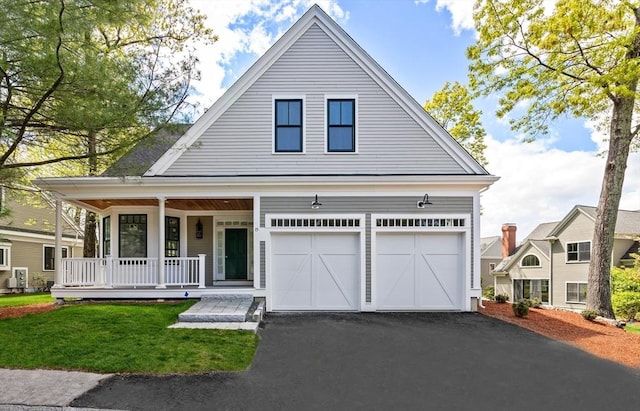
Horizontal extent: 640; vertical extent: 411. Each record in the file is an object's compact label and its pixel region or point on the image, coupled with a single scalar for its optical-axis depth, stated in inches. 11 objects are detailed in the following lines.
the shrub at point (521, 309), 394.9
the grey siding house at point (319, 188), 402.9
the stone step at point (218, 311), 319.9
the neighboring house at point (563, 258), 908.0
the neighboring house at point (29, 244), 743.7
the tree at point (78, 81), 254.7
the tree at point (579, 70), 439.2
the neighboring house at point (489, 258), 1499.8
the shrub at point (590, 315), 410.5
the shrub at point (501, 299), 538.3
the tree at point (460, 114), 795.4
